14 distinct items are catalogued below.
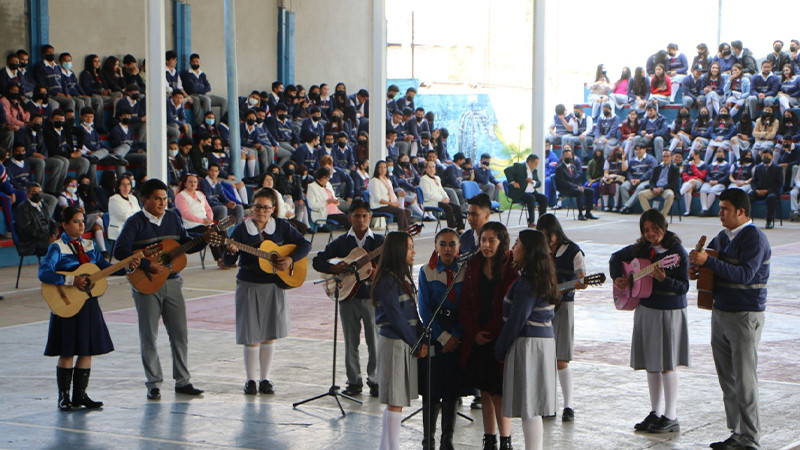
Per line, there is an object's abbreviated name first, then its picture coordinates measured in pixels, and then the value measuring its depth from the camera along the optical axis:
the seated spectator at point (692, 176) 27.75
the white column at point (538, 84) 24.27
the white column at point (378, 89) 21.56
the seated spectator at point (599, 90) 33.03
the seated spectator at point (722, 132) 28.48
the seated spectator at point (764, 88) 29.59
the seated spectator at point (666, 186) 26.14
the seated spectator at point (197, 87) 23.59
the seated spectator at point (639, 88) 32.22
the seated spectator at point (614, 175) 28.98
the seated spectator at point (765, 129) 28.16
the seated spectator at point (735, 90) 29.78
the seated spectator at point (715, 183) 27.45
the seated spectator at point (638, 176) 28.28
